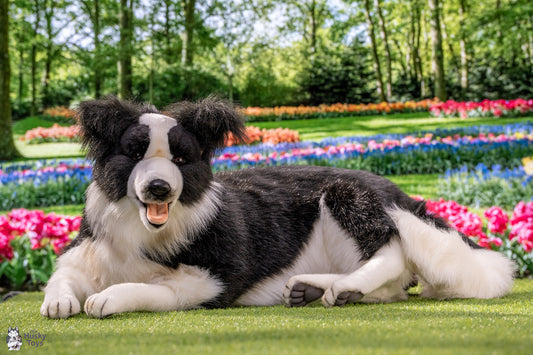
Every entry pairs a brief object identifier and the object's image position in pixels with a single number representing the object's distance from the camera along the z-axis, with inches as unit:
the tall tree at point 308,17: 773.3
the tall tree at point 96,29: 487.7
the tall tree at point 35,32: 712.1
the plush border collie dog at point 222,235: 90.0
